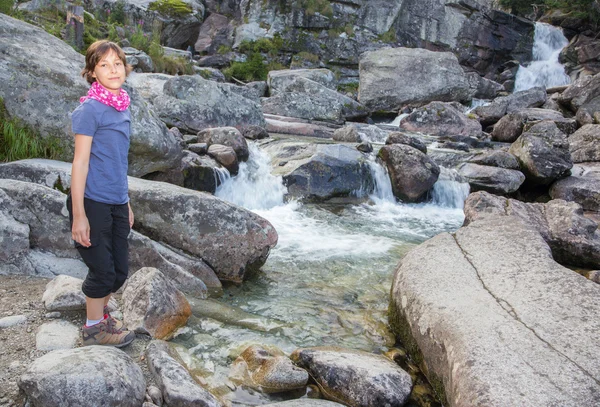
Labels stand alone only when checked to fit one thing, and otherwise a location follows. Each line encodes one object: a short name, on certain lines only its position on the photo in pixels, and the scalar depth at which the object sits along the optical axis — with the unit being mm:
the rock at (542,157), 11438
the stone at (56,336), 3258
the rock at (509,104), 19922
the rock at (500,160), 11898
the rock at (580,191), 10844
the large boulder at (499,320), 3055
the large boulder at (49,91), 6172
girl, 3104
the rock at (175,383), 3006
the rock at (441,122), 17938
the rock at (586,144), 13484
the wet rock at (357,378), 3521
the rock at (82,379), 2564
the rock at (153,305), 3906
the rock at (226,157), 9875
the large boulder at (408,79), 21391
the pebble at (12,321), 3423
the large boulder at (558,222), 6605
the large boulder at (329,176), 10297
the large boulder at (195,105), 11891
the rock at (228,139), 10469
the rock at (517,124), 16603
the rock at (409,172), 11058
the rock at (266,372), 3660
